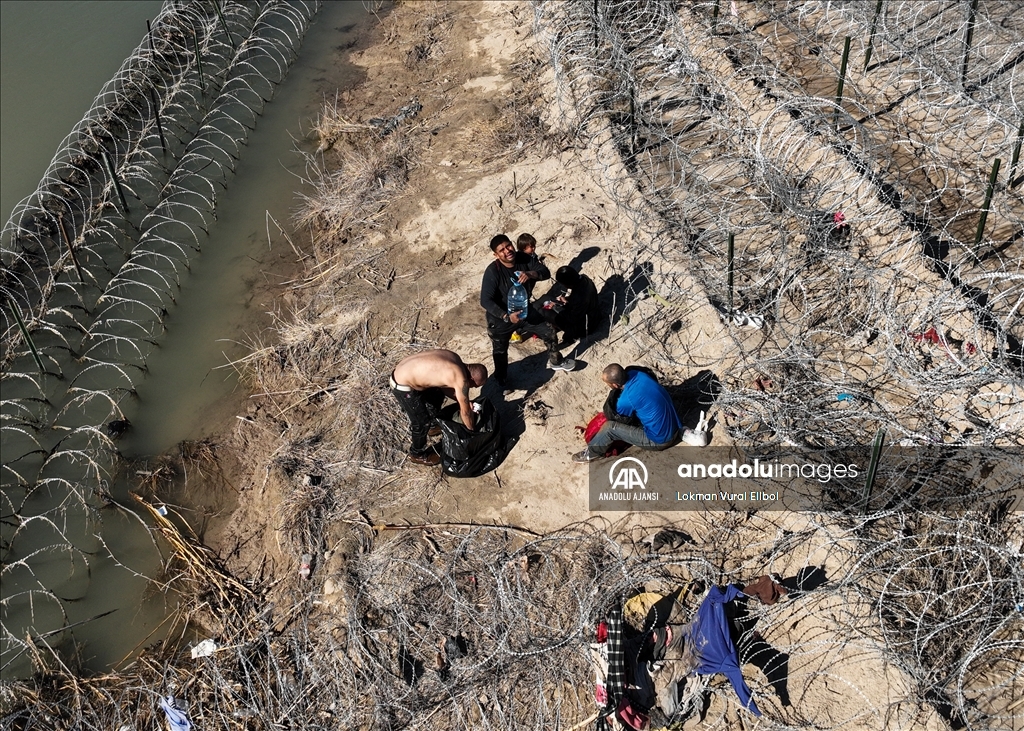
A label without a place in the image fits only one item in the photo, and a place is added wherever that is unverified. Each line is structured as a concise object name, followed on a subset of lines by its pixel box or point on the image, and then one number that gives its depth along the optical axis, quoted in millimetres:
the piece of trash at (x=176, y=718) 7484
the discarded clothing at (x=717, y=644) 6691
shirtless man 8008
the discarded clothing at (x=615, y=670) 6841
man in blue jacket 8078
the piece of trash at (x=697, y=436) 8547
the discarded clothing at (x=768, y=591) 7145
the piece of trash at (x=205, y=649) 8133
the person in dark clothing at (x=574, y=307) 9250
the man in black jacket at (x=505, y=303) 8711
